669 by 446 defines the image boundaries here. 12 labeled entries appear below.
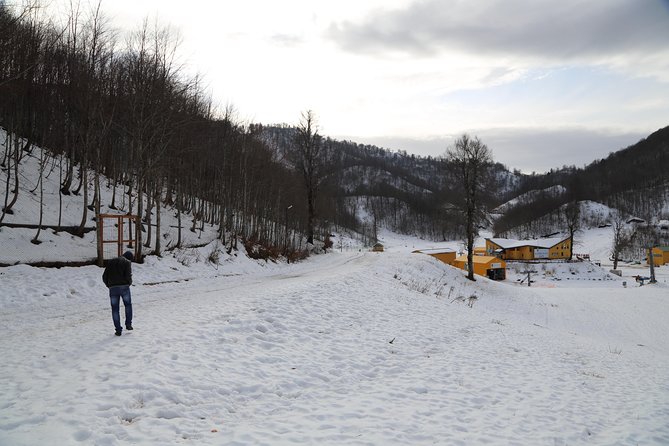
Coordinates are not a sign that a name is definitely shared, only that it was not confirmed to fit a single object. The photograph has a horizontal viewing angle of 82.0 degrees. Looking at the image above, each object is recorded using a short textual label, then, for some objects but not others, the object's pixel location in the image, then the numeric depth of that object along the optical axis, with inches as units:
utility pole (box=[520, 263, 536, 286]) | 2744.1
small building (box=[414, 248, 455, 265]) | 1919.3
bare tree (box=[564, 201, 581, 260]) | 3062.7
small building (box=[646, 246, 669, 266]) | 3294.8
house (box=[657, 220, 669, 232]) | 4806.4
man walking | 348.8
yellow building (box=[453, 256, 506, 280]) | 2014.8
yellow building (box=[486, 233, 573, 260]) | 3280.0
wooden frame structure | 682.3
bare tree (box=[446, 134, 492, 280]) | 1205.7
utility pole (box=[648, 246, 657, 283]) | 1919.3
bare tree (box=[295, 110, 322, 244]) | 1701.5
